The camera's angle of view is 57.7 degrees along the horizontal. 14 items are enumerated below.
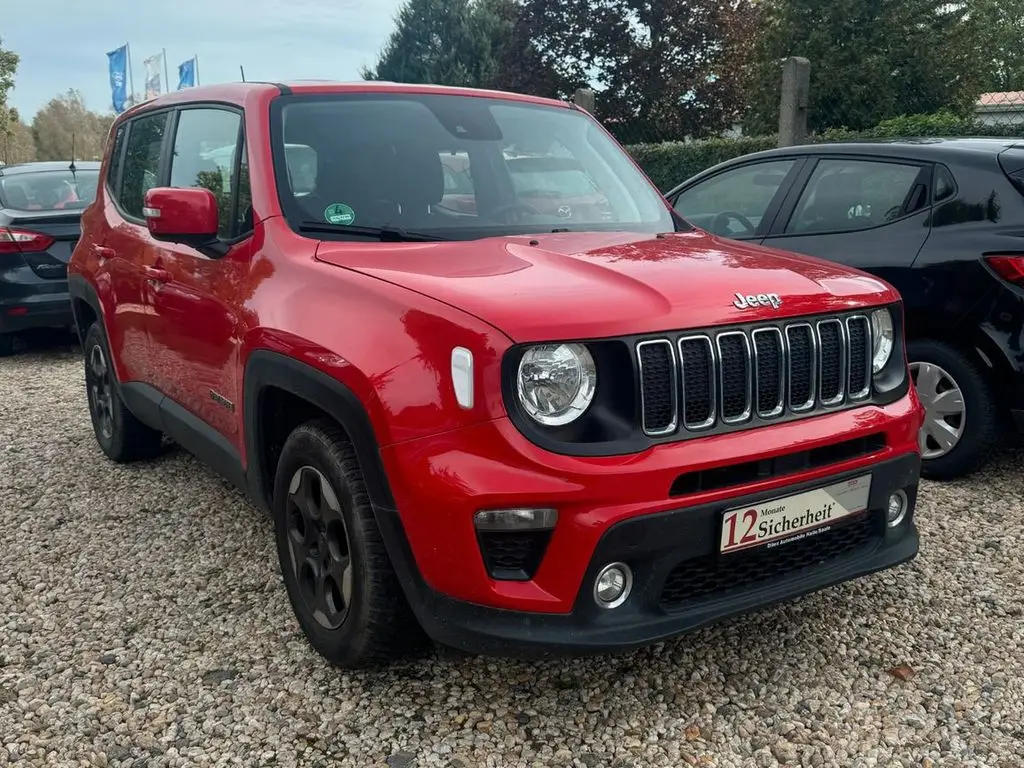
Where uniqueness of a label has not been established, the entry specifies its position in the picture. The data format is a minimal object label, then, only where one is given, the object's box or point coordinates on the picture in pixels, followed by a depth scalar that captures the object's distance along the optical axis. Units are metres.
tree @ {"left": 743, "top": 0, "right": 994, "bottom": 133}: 16.91
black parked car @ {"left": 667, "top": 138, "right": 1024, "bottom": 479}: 4.12
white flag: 31.84
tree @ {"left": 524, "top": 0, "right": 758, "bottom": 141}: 27.03
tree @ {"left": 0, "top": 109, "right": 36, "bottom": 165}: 47.31
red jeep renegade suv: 2.21
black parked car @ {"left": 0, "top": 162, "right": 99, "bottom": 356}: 7.54
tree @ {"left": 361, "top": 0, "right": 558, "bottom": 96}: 36.72
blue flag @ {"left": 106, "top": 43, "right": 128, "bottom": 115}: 32.38
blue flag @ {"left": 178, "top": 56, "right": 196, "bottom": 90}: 29.66
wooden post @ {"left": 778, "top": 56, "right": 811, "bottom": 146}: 8.45
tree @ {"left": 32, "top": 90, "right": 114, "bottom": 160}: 53.94
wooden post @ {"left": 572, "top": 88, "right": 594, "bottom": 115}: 10.85
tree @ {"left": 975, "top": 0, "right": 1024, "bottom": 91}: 32.31
